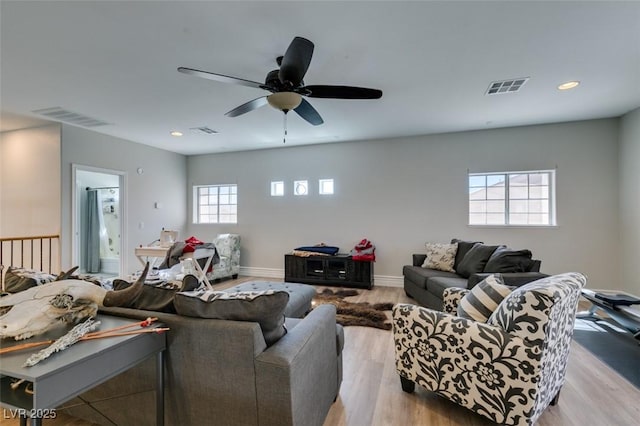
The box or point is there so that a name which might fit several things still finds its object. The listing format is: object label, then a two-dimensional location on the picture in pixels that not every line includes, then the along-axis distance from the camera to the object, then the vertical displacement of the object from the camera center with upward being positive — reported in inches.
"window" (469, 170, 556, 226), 179.3 +9.9
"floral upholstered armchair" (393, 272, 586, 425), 59.8 -31.7
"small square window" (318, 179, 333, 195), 221.1 +21.3
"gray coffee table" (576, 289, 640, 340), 106.9 -39.1
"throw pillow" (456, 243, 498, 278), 136.5 -22.7
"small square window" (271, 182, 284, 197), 233.9 +20.3
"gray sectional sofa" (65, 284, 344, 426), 50.2 -31.3
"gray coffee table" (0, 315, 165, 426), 37.7 -22.8
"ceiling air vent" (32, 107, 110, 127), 150.4 +54.0
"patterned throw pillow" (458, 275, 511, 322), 72.8 -22.6
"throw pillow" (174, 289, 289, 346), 54.4 -18.0
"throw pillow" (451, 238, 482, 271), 156.5 -20.0
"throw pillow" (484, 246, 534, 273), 122.0 -20.7
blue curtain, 253.0 -12.6
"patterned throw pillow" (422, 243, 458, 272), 158.6 -24.7
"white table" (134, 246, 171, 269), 164.1 -21.9
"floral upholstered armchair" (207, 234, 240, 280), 215.6 -32.2
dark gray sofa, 115.5 -31.3
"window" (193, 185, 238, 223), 252.6 +8.9
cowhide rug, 132.1 -49.6
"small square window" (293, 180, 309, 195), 226.4 +21.2
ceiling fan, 77.2 +40.0
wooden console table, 193.0 -40.0
